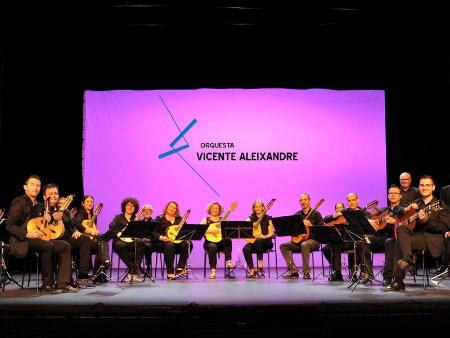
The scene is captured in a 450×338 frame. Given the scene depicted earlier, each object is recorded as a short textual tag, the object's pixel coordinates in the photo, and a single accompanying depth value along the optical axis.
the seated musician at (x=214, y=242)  8.86
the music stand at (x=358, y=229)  6.51
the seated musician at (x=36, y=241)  6.45
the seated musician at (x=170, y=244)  8.58
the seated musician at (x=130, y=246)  8.22
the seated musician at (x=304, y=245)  8.50
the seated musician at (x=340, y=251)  7.63
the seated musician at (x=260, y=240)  8.95
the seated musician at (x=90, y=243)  8.15
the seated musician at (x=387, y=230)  6.86
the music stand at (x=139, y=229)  7.24
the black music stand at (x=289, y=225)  8.00
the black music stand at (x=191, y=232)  8.05
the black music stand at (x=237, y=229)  8.32
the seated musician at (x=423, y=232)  6.47
